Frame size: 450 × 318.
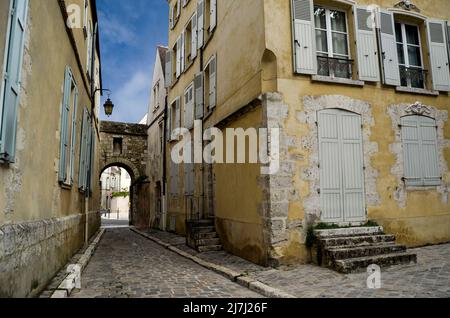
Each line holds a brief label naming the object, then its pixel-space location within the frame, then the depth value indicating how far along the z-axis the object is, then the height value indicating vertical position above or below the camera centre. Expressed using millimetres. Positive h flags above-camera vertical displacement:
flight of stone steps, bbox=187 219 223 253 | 8429 -818
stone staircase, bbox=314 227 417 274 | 5547 -837
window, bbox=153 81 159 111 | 17544 +5650
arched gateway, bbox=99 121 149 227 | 19031 +3052
